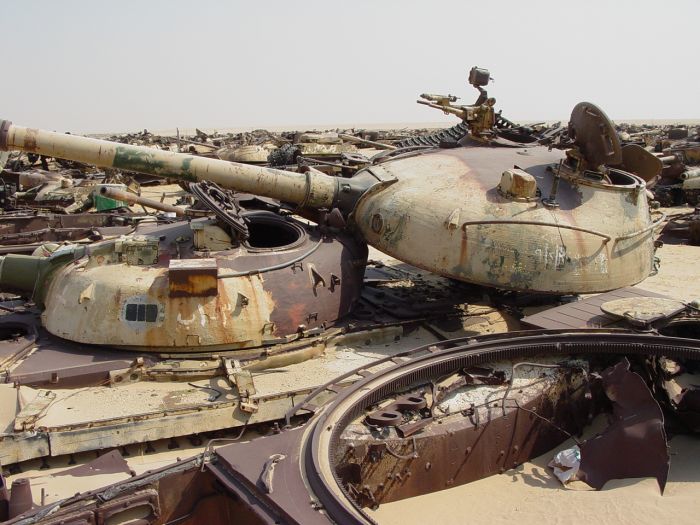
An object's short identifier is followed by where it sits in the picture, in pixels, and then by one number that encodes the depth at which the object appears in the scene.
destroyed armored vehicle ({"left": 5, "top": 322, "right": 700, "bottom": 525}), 4.20
